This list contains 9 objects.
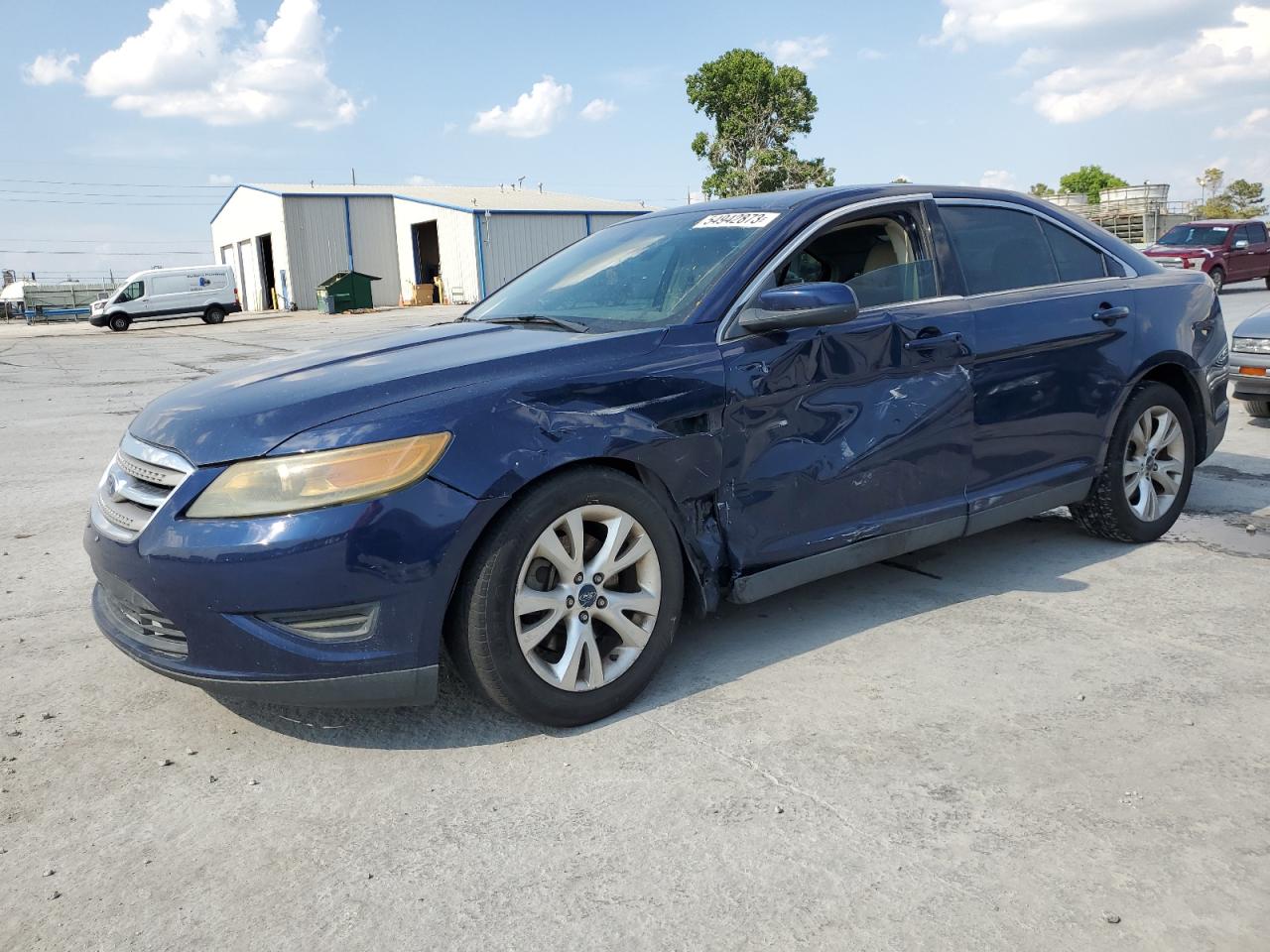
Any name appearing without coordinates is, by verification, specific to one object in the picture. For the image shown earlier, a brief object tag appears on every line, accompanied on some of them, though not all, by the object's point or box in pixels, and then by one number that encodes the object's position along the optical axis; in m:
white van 37.31
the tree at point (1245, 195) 75.39
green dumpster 39.81
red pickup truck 23.25
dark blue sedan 2.84
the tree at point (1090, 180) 88.00
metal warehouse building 42.28
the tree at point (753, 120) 49.41
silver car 7.70
